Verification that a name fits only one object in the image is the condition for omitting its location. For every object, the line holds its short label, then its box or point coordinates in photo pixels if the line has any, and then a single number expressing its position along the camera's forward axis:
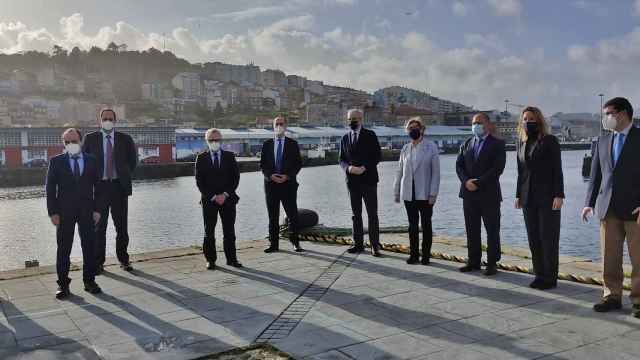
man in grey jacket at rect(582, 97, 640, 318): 4.94
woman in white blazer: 7.16
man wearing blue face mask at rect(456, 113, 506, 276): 6.54
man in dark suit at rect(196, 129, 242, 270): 7.35
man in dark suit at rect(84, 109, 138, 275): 7.10
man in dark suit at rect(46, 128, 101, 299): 5.86
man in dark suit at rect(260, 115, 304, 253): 8.26
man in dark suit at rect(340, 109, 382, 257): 7.84
